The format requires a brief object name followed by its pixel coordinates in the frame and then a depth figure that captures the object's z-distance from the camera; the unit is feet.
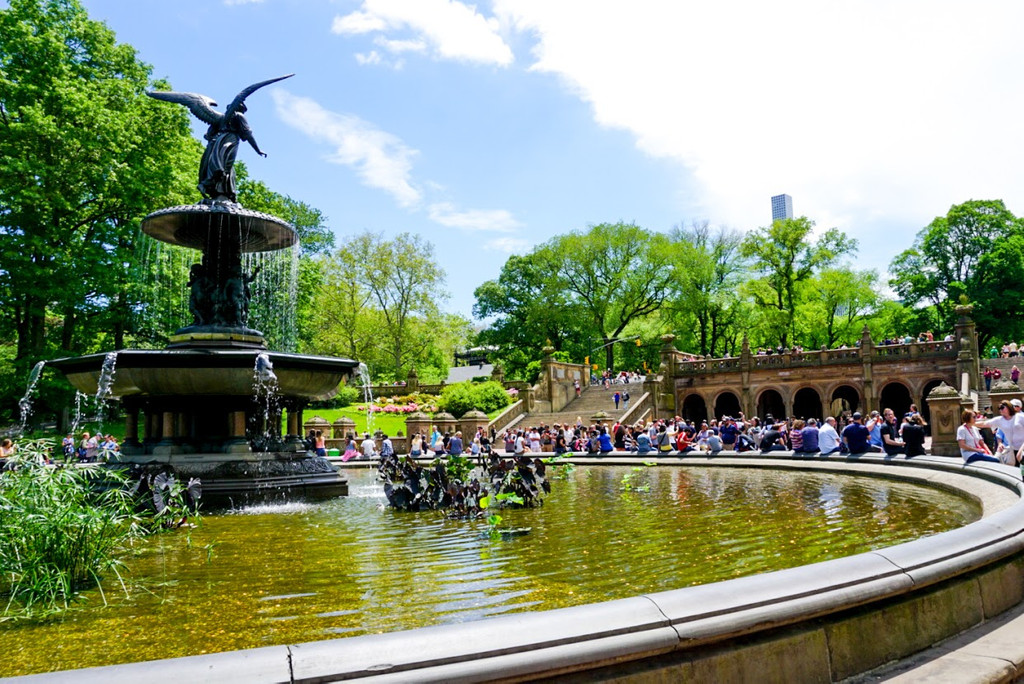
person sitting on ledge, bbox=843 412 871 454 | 49.98
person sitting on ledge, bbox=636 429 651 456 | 68.90
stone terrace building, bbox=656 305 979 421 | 134.62
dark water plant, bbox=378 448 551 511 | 32.91
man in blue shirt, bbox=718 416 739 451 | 69.46
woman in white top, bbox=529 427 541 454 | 84.67
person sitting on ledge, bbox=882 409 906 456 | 47.44
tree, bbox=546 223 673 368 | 198.08
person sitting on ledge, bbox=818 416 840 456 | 52.26
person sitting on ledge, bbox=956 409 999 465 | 36.83
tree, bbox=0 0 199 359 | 84.38
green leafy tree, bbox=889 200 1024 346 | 184.96
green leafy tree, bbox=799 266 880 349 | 186.19
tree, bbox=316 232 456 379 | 186.91
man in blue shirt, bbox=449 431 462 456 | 71.97
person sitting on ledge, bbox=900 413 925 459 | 45.62
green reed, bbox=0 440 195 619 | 16.20
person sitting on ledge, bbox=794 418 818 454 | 53.67
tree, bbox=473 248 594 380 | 203.41
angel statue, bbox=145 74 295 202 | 43.93
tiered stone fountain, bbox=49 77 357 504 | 36.42
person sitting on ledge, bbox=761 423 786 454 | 60.85
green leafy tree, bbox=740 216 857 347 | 187.87
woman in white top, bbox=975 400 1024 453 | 34.91
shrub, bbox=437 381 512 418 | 144.09
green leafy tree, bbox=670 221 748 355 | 190.80
